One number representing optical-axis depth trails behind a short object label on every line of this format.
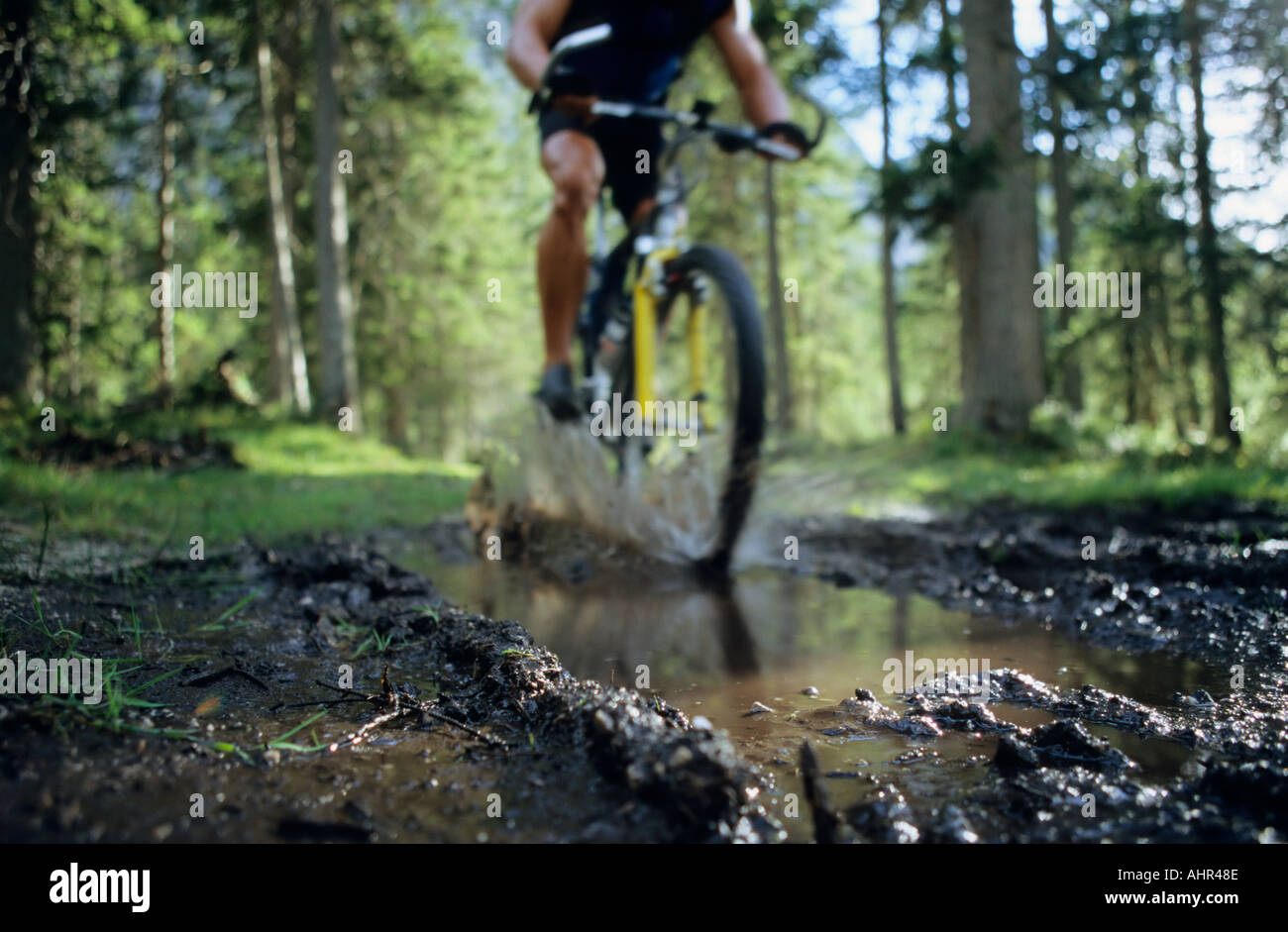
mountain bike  3.27
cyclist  3.67
